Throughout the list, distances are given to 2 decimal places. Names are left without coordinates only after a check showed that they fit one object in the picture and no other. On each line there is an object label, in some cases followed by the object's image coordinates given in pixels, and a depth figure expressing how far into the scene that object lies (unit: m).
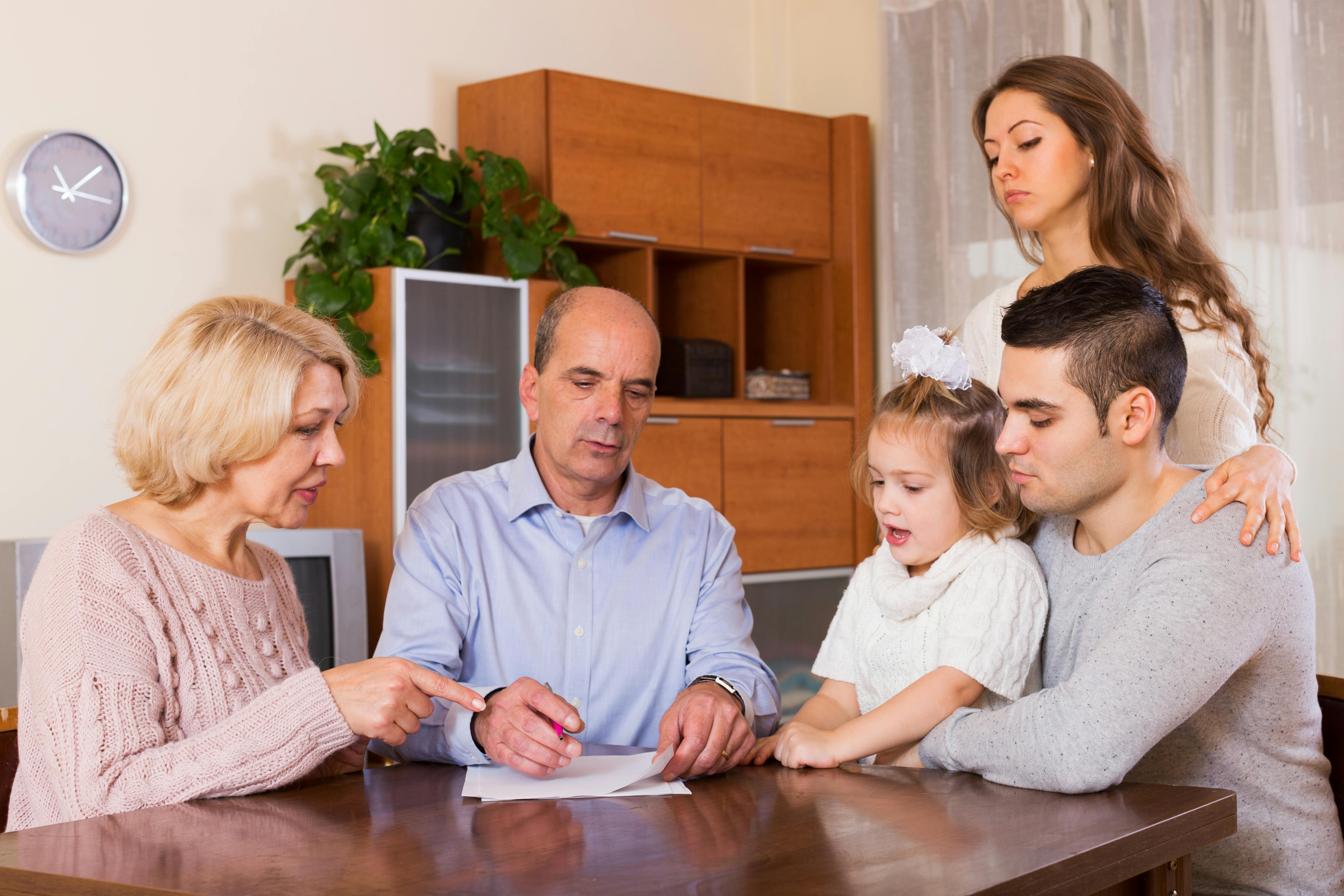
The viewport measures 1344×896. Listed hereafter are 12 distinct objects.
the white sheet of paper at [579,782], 1.51
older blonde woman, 1.48
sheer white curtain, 3.64
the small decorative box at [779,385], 4.46
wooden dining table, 1.16
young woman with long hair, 2.14
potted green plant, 3.61
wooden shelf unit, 4.06
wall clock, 3.25
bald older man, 2.08
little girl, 1.71
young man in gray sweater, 1.51
